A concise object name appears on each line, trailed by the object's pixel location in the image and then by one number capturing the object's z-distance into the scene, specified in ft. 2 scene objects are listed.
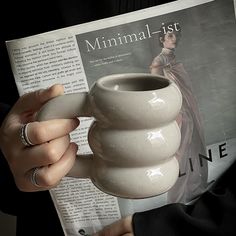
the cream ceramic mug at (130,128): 1.03
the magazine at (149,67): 1.63
